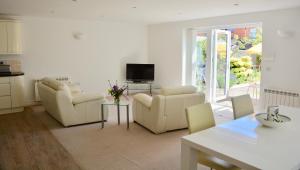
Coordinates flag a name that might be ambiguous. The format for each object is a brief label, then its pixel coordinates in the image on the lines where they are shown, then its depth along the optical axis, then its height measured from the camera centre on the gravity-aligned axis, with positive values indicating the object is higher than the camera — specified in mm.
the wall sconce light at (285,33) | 4938 +657
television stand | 8102 -496
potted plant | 4751 -473
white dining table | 1713 -597
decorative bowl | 2373 -510
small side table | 4803 -682
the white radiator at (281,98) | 4965 -611
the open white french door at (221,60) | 6840 +196
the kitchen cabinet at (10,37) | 5819 +705
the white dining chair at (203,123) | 2338 -563
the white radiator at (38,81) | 6566 -367
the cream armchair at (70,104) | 4723 -704
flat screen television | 8000 -112
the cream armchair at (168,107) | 4277 -677
